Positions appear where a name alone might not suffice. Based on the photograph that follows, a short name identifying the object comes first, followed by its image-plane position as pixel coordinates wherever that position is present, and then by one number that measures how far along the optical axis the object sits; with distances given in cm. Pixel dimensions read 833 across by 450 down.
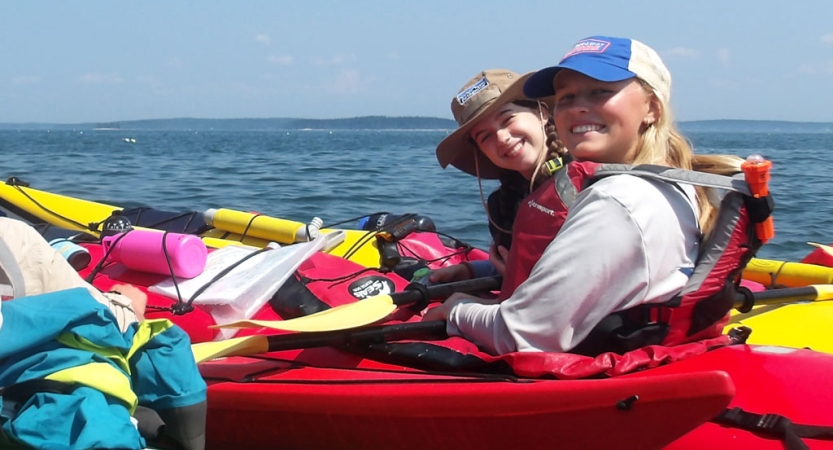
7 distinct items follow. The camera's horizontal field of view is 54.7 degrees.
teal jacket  180
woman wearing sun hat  281
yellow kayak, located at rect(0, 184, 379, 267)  442
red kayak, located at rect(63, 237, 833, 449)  192
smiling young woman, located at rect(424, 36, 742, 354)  193
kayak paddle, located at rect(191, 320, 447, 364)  256
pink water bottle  318
